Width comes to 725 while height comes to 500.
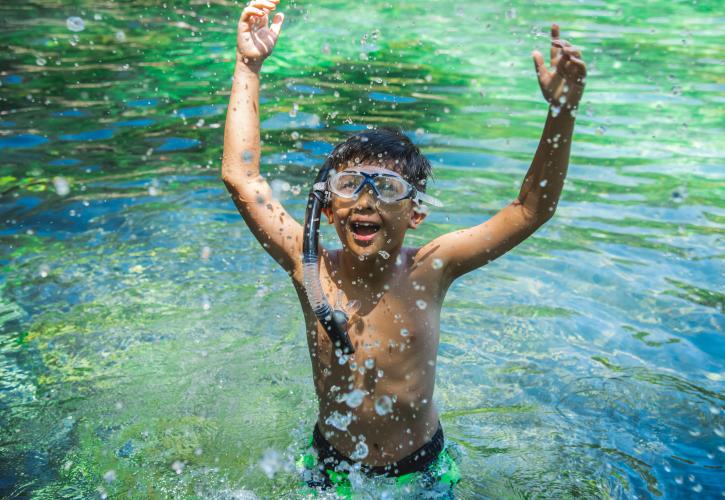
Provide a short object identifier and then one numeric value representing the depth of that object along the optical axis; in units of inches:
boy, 113.2
